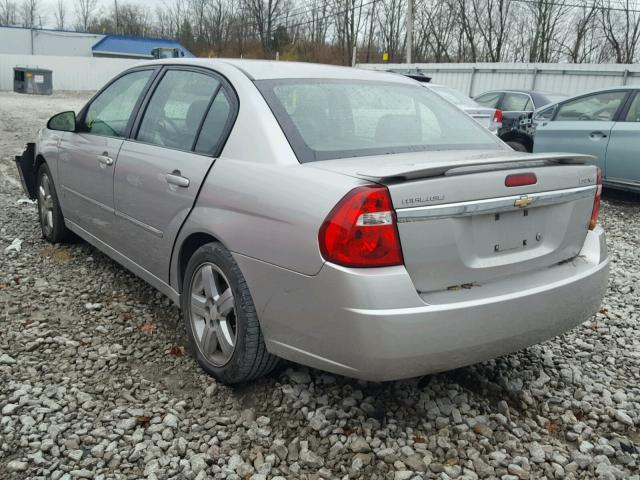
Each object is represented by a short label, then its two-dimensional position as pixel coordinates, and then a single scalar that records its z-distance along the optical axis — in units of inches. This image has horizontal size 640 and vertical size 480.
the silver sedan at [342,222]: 90.7
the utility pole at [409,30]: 1163.0
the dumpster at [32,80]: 1268.5
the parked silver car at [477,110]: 406.6
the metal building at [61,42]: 2046.0
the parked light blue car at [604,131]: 302.2
